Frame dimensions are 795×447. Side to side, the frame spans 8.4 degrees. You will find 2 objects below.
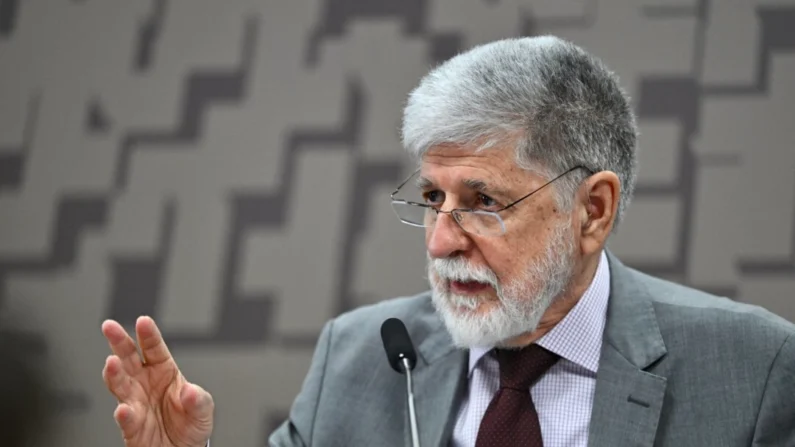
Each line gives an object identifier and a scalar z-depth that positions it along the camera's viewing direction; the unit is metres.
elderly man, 4.44
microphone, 4.45
